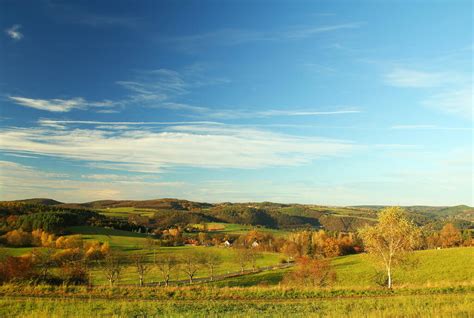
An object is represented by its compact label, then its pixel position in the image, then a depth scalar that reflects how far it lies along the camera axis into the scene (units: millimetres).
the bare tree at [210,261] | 89569
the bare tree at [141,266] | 76081
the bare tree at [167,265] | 78662
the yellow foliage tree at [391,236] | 39688
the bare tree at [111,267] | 74294
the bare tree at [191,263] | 83562
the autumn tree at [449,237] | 123812
